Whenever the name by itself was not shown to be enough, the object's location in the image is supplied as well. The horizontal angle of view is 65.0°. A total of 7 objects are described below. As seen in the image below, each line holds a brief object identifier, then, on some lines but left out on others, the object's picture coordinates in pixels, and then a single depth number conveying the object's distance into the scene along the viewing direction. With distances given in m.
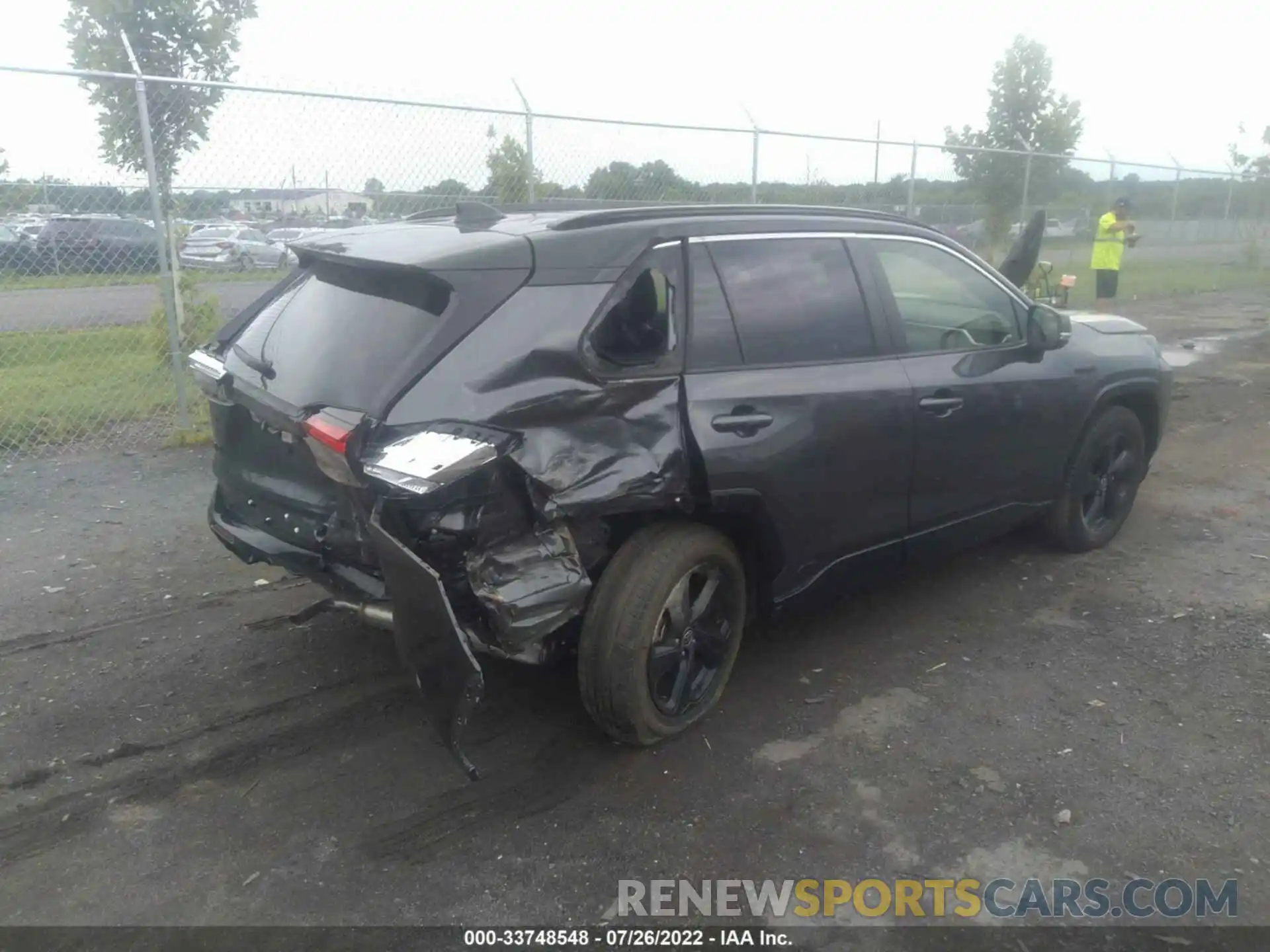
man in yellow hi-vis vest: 12.67
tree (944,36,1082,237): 19.83
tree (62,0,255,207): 9.85
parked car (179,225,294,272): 7.07
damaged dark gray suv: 2.87
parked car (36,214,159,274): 6.19
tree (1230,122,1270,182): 26.77
